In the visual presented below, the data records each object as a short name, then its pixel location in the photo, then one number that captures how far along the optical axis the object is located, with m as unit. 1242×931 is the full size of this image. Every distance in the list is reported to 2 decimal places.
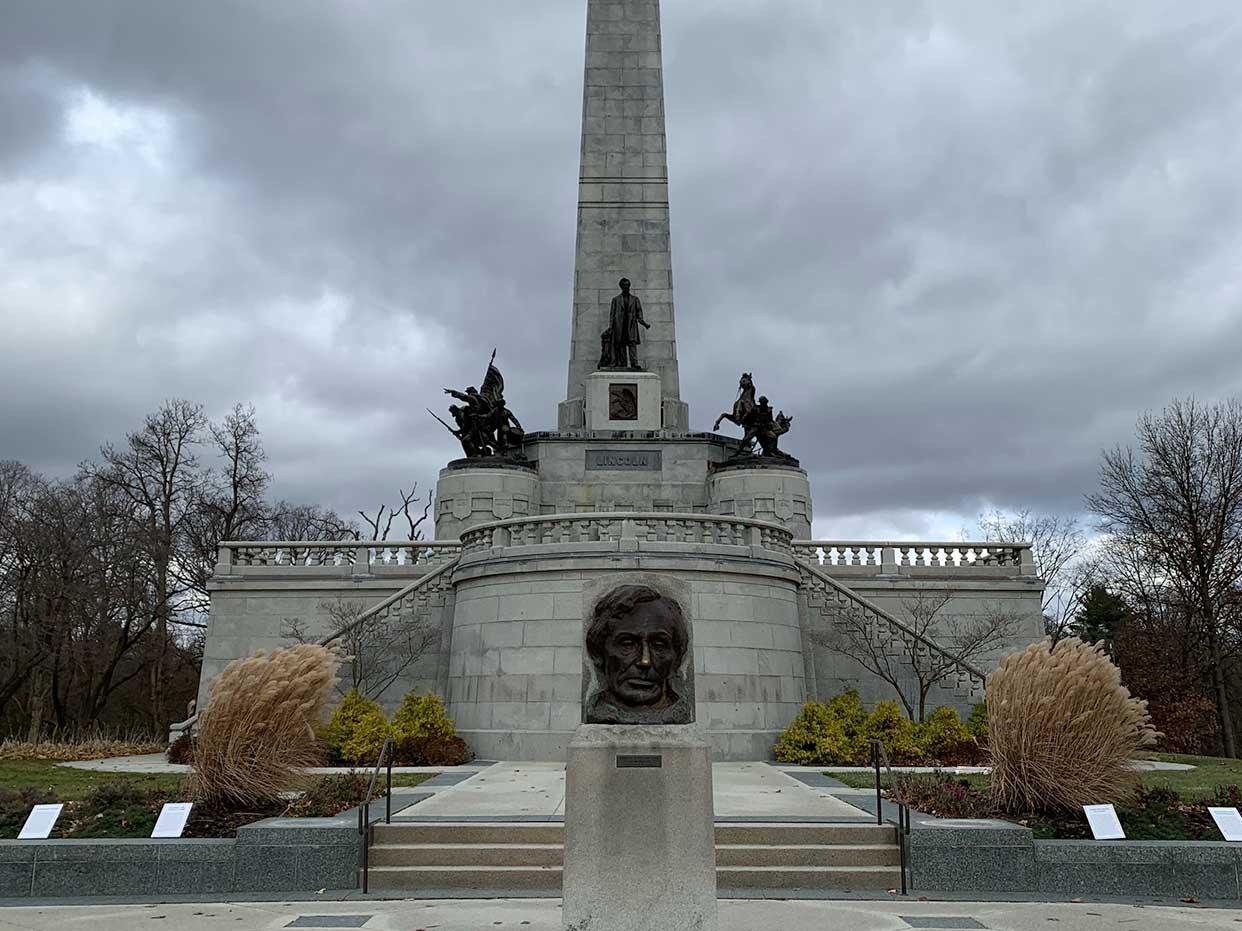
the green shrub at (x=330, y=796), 11.94
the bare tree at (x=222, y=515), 45.16
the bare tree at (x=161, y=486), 43.06
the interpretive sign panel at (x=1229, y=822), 10.96
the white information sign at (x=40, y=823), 10.86
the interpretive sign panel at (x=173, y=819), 10.90
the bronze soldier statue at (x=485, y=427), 34.56
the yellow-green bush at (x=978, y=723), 22.14
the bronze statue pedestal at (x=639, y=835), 7.10
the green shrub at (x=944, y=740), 20.89
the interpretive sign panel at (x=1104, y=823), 10.70
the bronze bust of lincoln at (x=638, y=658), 7.65
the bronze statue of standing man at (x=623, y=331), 35.47
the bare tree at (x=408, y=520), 62.00
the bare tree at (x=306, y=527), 59.01
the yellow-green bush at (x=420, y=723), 21.52
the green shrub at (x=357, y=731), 21.33
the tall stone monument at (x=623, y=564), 21.98
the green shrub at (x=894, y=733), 20.88
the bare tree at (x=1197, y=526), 34.19
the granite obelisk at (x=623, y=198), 36.84
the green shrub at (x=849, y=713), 22.28
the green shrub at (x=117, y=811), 11.25
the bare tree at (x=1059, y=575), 54.91
